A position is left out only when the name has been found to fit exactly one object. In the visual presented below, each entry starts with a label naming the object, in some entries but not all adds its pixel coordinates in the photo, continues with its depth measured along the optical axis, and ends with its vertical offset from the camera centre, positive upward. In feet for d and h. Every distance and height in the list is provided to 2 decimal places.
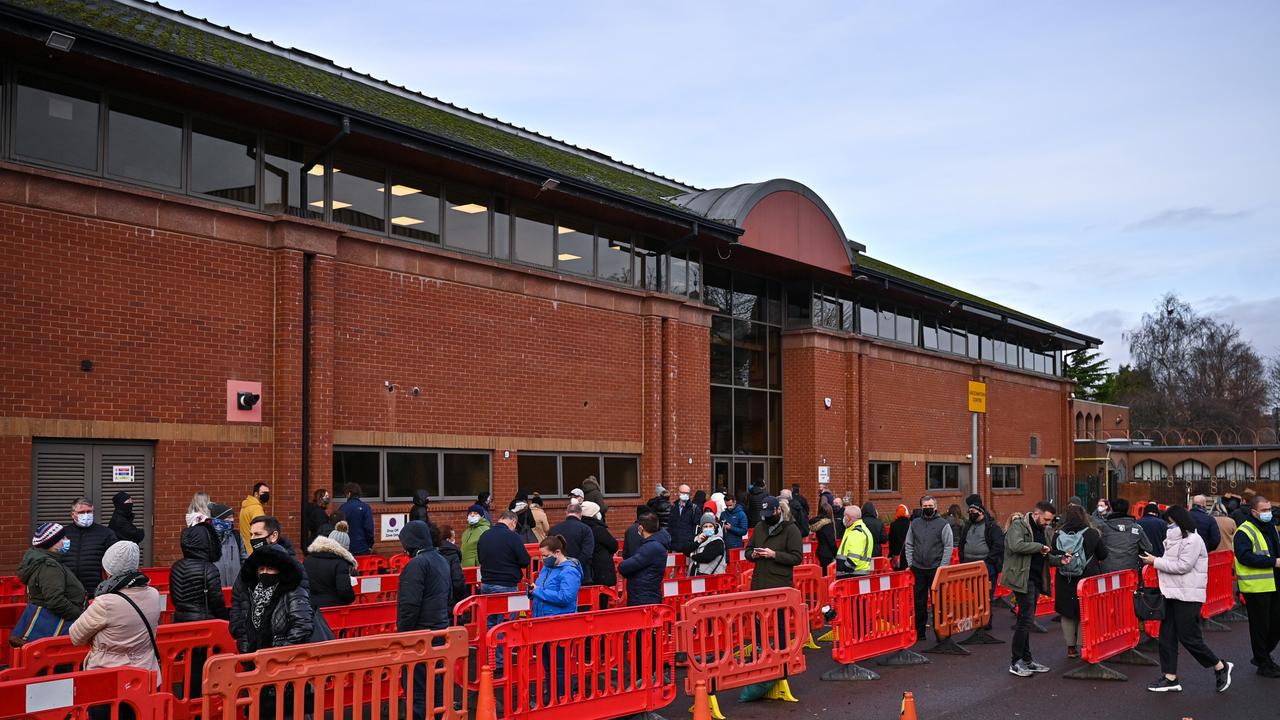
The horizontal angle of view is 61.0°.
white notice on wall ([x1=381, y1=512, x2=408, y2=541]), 56.70 -4.83
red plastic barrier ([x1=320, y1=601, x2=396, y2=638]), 32.65 -5.78
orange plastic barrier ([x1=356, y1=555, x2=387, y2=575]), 49.45 -6.00
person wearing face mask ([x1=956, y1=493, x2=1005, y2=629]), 48.91 -4.86
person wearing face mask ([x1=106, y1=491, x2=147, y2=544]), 39.88 -3.04
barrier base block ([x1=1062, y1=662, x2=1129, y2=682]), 38.19 -8.60
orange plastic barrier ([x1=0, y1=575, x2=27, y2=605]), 36.81 -5.17
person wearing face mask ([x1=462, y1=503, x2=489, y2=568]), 46.47 -4.53
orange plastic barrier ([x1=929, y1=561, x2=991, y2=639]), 41.98 -6.76
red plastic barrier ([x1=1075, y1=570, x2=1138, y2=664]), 37.86 -6.75
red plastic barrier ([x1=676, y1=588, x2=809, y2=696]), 31.35 -6.25
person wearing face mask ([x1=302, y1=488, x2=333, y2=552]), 50.47 -3.80
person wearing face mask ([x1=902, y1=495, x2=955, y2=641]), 44.04 -4.62
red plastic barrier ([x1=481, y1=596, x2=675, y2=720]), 27.20 -6.16
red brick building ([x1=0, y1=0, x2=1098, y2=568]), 44.70 +7.39
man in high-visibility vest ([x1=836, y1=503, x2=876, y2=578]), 43.04 -4.56
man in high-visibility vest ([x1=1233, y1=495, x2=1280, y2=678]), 37.91 -5.19
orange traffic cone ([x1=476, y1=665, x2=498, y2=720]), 25.27 -6.17
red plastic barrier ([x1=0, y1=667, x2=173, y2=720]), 18.89 -4.78
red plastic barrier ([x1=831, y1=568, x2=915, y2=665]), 36.60 -6.53
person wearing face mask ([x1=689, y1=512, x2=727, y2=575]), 40.88 -4.40
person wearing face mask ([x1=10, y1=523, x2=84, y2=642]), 27.76 -3.78
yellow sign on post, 87.66 +2.75
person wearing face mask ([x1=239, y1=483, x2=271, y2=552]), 46.06 -3.06
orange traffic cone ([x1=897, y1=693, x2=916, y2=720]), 23.33 -6.00
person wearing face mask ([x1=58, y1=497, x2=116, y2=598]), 34.94 -3.64
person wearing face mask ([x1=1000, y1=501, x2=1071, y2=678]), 38.81 -4.91
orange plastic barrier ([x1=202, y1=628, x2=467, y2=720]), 21.47 -5.06
